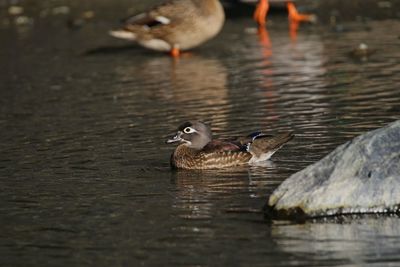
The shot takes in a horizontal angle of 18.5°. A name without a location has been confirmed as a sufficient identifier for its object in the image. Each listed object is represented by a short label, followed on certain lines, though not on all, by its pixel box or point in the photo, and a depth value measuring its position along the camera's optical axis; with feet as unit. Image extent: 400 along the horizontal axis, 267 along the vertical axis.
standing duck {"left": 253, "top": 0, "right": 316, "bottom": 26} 80.94
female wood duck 41.75
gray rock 32.65
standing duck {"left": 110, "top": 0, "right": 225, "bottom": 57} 70.95
